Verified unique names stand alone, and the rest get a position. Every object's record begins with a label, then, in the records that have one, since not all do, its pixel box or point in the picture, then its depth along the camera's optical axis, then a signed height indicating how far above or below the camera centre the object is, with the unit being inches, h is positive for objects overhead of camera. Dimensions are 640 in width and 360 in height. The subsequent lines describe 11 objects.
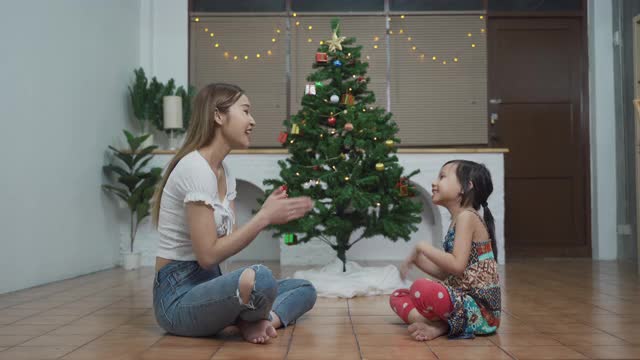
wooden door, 275.3 +28.2
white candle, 245.9 +32.7
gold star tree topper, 179.2 +42.0
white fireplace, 240.7 +7.1
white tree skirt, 157.0 -21.5
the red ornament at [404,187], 169.9 +2.1
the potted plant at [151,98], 243.1 +37.0
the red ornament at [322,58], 177.3 +37.7
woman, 89.5 -5.7
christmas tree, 169.8 +9.8
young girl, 97.4 -11.2
